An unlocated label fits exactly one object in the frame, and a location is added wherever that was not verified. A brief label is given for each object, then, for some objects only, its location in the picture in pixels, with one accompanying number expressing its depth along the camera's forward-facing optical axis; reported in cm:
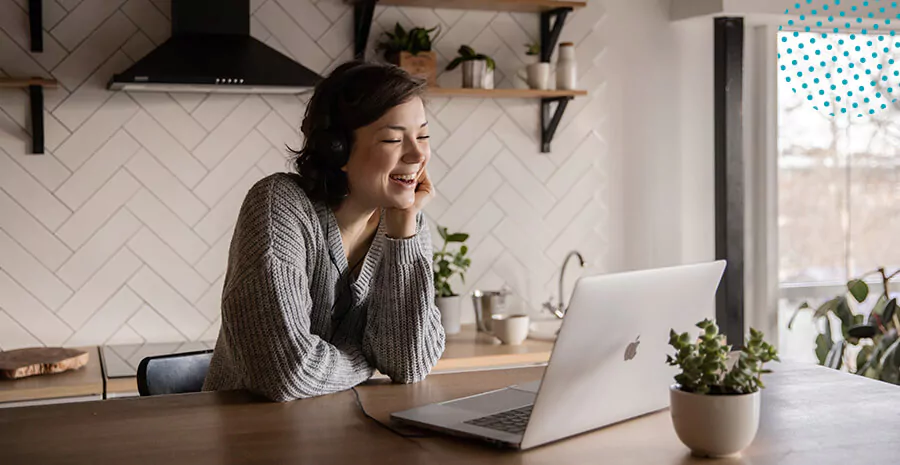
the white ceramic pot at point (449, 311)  315
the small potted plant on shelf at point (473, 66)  327
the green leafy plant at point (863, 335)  319
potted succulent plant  121
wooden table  124
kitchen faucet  337
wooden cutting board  257
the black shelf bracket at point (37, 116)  290
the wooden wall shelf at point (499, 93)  322
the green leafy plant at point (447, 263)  318
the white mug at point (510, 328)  307
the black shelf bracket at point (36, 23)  289
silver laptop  124
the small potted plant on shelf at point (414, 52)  317
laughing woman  166
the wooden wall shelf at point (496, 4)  324
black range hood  271
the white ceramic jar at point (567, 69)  337
